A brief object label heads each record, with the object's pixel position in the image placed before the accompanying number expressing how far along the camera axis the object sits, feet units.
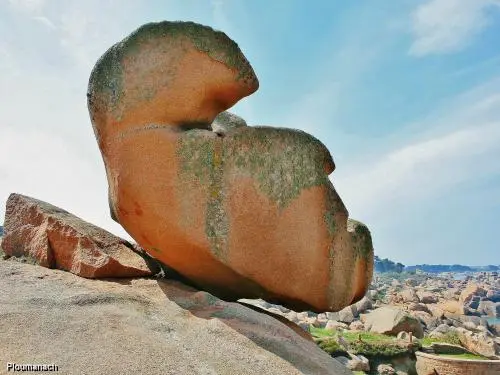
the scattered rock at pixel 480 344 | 67.46
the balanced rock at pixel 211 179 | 14.67
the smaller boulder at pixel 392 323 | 72.54
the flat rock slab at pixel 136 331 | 10.41
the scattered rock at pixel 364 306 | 101.81
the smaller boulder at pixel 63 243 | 15.60
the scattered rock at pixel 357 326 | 81.38
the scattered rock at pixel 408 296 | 136.33
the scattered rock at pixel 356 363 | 54.90
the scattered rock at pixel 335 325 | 80.23
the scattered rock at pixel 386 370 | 58.23
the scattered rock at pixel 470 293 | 191.72
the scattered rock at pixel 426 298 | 142.00
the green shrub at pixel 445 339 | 67.11
